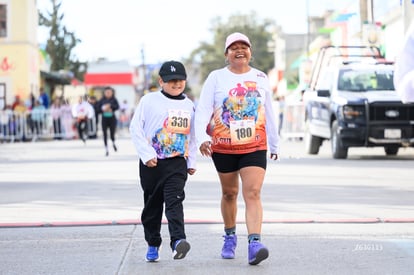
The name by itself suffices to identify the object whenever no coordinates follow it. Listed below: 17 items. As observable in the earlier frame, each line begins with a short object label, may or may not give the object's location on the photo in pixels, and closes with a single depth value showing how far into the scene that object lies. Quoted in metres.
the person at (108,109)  23.62
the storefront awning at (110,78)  83.88
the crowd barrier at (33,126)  40.62
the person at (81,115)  35.03
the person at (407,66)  5.79
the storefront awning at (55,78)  53.59
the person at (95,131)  43.55
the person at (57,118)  41.81
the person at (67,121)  42.25
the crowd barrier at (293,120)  32.40
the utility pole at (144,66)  101.08
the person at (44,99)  42.16
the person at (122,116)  56.81
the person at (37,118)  41.09
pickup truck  20.12
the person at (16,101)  41.52
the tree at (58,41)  67.46
